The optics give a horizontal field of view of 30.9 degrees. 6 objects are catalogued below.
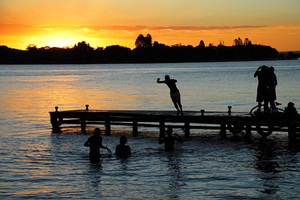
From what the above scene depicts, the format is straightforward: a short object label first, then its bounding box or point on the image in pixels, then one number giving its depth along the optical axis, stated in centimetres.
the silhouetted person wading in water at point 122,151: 2341
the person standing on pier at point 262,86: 2558
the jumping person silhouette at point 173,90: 2723
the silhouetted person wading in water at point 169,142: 2495
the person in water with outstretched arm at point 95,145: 2207
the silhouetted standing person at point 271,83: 2556
